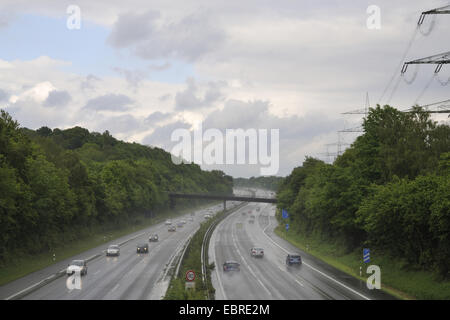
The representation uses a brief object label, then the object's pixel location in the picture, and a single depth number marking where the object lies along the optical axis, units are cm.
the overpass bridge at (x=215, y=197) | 14800
